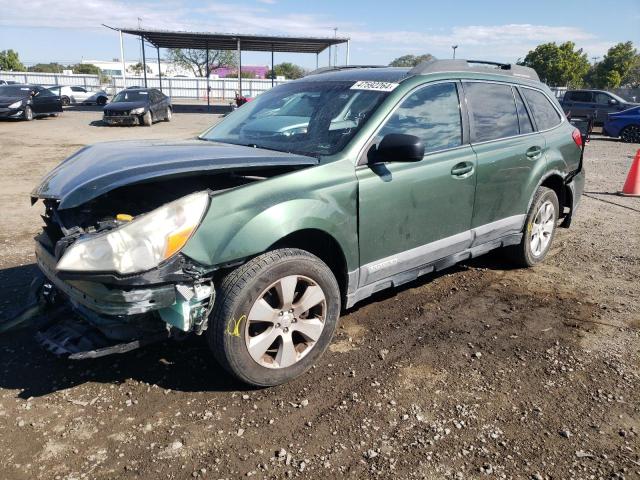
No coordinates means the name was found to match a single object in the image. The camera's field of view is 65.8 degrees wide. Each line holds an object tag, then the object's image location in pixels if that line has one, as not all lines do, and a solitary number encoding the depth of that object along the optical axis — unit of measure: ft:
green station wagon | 8.34
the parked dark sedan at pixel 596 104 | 66.33
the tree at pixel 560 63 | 163.63
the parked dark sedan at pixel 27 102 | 67.62
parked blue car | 59.47
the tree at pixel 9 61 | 221.19
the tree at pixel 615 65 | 167.43
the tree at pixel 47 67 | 281.74
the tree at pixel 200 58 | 259.19
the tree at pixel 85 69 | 276.74
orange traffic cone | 28.58
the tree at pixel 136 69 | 266.08
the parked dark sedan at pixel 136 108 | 66.59
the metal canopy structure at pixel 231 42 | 102.01
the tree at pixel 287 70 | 272.88
